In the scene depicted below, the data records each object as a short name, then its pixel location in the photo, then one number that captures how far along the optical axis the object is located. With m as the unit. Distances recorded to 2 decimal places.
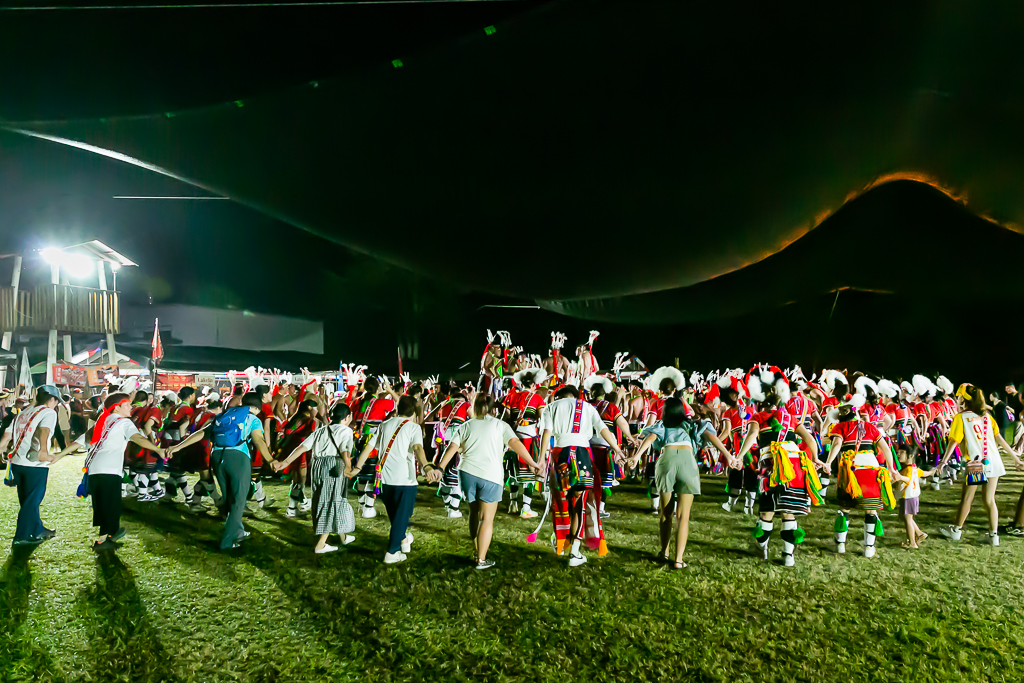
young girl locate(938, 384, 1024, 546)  6.10
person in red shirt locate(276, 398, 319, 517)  7.47
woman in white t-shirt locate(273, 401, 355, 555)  5.75
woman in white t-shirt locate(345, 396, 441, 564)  5.37
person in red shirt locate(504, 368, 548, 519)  6.88
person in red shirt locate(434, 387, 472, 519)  7.54
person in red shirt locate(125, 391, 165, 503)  8.00
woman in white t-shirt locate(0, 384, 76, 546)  5.64
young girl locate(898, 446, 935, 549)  5.86
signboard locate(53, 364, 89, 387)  15.54
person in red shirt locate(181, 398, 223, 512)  7.78
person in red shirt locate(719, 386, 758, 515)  7.49
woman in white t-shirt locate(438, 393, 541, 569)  5.14
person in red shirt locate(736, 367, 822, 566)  5.38
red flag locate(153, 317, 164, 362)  14.18
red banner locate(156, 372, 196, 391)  20.89
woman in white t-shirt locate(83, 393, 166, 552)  5.53
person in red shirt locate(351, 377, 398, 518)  7.49
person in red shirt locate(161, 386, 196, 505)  8.21
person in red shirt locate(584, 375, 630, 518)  6.28
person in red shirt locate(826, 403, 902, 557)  5.62
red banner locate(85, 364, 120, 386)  16.11
